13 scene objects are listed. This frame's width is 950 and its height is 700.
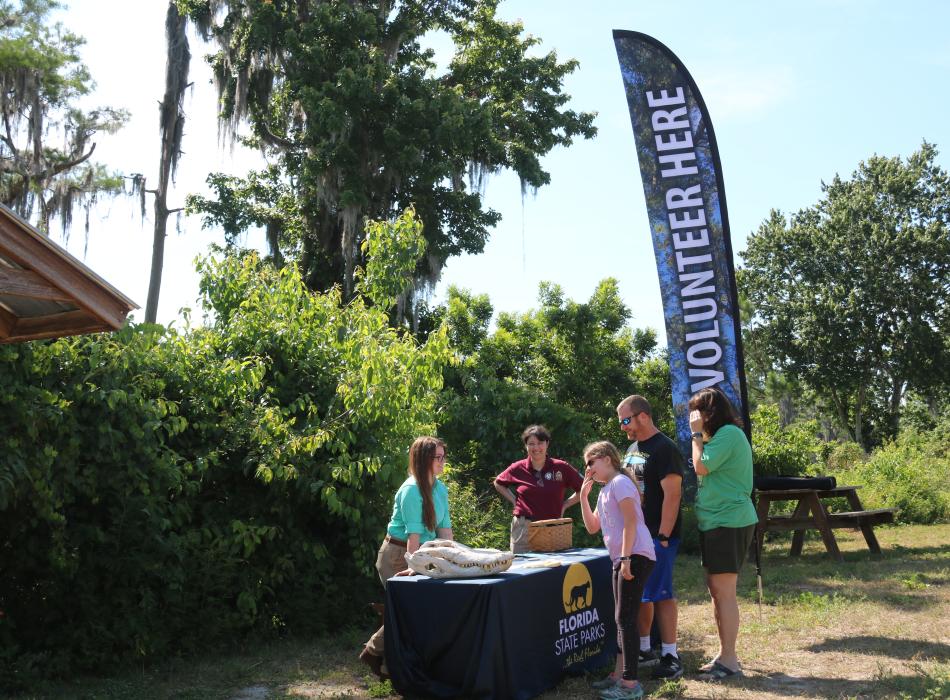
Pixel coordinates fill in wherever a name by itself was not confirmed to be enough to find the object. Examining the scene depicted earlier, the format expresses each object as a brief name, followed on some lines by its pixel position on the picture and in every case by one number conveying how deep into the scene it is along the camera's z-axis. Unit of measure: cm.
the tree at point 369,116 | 1841
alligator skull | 538
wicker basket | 665
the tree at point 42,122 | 2317
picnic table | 1118
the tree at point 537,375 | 1307
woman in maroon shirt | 719
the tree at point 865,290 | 3747
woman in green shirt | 585
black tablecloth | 517
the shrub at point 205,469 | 623
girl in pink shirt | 538
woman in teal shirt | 588
